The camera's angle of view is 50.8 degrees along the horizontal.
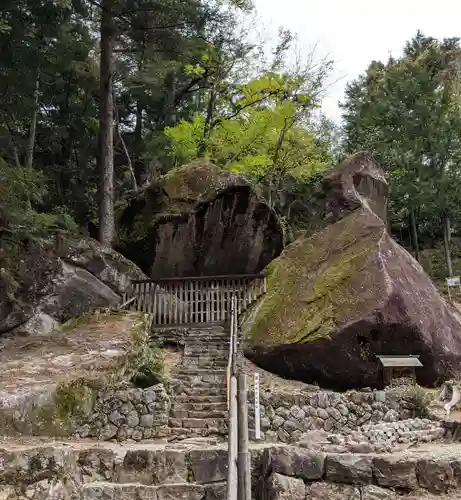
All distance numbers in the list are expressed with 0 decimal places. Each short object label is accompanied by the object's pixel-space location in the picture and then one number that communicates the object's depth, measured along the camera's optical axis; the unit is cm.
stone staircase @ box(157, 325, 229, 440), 823
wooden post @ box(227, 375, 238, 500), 381
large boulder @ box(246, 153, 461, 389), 995
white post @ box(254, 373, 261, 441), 753
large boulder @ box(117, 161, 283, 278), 1464
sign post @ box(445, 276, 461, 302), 1708
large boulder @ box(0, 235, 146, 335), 1094
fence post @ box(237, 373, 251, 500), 408
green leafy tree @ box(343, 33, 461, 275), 2112
